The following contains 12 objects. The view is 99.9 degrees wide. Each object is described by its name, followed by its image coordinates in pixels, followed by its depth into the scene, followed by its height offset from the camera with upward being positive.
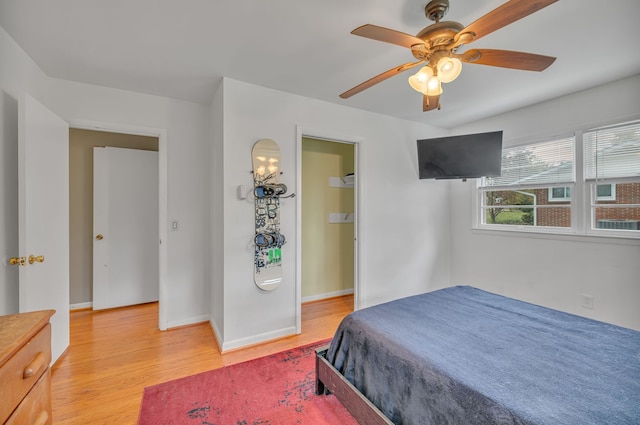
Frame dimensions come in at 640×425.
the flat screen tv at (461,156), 3.00 +0.65
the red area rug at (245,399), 1.62 -1.24
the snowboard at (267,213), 2.50 -0.01
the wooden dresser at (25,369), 0.84 -0.55
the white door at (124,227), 3.31 -0.19
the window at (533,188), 2.86 +0.28
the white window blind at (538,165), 2.86 +0.54
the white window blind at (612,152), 2.40 +0.56
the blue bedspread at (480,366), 1.01 -0.70
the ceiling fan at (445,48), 1.21 +0.83
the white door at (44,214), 1.75 -0.01
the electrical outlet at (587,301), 2.59 -0.86
